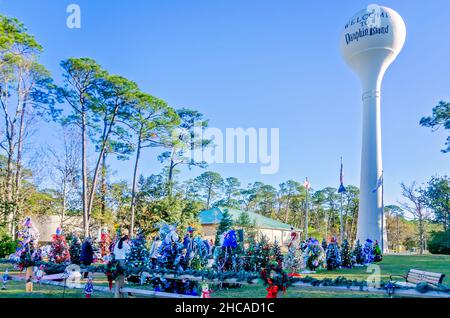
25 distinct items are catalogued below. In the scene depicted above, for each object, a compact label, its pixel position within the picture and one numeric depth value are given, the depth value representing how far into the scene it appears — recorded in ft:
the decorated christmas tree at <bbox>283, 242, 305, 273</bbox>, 46.24
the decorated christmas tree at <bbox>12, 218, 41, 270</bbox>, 33.35
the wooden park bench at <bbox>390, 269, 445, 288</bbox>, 23.33
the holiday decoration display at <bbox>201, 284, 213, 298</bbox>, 20.02
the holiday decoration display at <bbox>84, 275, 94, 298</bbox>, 25.29
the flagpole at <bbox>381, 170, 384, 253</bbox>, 81.95
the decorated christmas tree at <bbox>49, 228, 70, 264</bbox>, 50.93
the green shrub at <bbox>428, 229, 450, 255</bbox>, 89.66
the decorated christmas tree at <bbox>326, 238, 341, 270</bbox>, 51.68
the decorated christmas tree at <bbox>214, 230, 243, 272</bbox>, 39.04
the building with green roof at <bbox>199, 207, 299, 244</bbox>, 114.93
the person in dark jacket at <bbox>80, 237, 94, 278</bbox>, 39.06
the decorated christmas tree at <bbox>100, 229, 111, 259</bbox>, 65.80
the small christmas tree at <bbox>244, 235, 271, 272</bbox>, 40.96
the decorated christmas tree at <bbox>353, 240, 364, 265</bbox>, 59.45
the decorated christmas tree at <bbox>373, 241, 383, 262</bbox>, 64.08
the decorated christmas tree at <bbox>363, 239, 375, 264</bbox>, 60.49
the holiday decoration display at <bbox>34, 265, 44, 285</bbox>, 32.32
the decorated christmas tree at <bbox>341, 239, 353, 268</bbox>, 54.70
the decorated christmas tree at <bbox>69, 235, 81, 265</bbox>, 53.06
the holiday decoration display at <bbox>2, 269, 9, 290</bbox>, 30.57
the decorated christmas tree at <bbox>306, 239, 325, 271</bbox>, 49.21
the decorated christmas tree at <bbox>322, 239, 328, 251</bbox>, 59.08
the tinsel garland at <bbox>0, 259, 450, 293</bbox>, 17.45
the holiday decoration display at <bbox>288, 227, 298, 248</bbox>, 47.25
